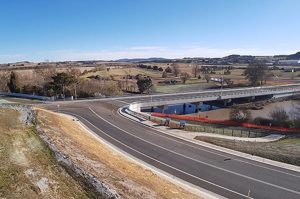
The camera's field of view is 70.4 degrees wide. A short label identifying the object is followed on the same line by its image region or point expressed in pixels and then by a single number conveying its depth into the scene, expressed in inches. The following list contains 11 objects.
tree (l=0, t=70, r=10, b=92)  2315.6
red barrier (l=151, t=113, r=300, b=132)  1230.8
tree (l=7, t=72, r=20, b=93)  2161.5
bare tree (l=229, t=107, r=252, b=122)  1472.8
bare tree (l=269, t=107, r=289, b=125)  1382.2
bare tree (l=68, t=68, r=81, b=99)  1960.2
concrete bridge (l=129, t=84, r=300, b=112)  1705.3
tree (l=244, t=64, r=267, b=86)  3268.2
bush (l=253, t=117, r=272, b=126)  1408.5
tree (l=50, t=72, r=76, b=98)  1890.5
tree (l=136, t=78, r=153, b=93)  2310.8
